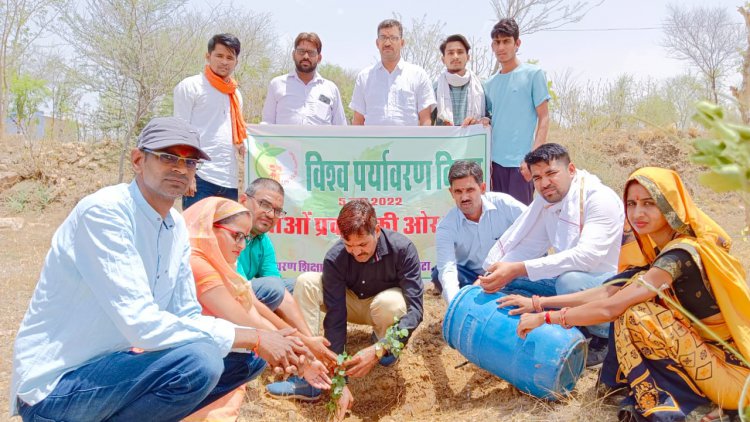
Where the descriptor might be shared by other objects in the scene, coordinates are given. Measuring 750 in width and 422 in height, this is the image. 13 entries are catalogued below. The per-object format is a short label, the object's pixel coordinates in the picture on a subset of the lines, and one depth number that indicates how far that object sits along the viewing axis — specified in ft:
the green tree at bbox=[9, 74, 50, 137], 40.86
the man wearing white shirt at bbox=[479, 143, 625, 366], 11.05
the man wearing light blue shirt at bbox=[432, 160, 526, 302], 12.98
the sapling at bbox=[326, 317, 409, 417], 11.02
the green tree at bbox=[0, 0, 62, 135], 37.79
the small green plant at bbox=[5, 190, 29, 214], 29.58
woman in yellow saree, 8.15
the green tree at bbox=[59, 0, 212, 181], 29.55
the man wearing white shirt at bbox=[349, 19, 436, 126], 15.99
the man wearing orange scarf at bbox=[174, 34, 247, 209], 14.85
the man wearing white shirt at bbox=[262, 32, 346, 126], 16.05
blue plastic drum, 9.73
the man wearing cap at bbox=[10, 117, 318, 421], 6.93
